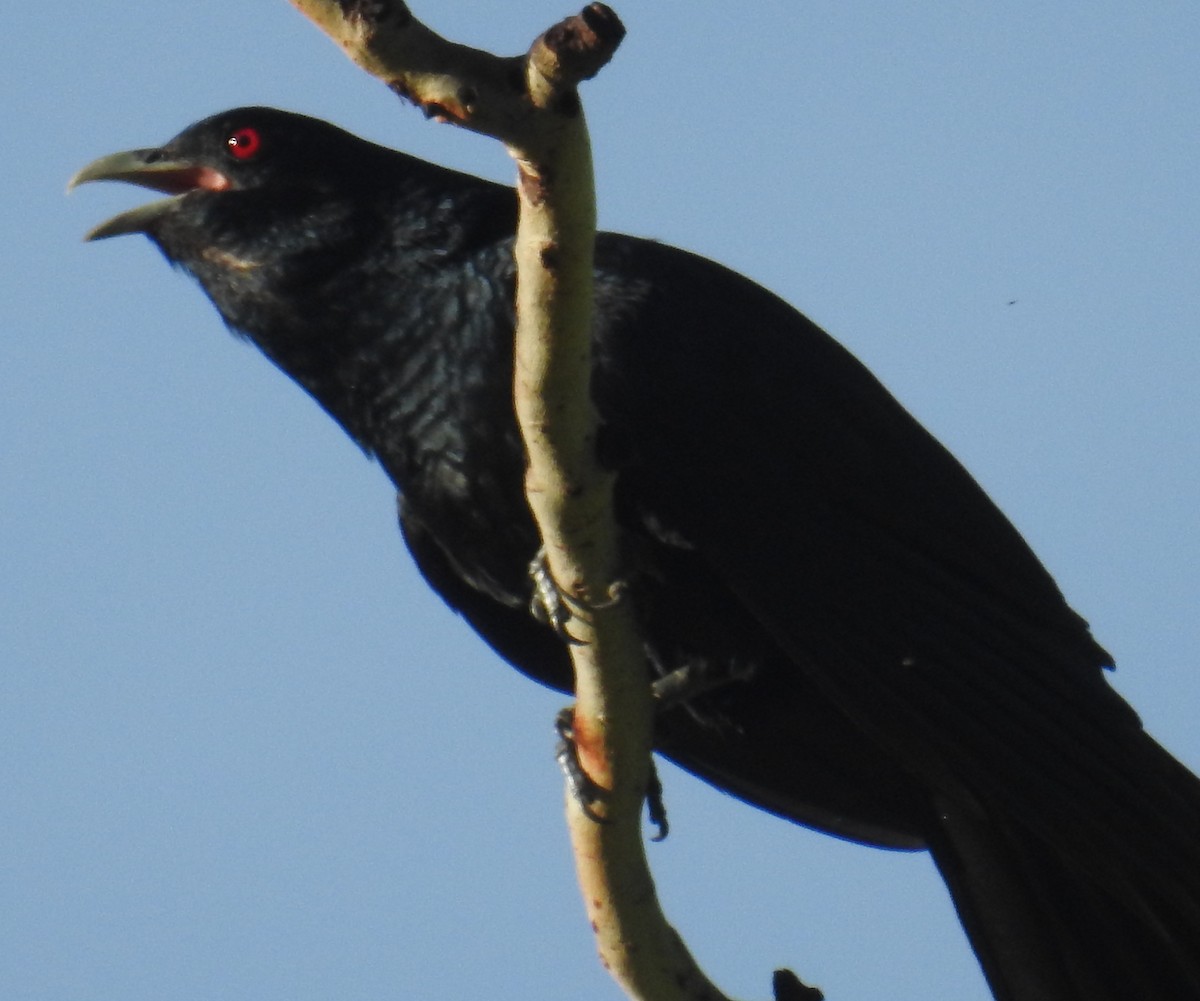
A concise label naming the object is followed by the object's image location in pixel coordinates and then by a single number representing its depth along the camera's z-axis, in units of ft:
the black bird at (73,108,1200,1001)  28.86
